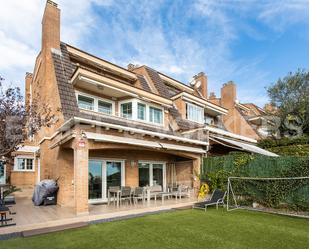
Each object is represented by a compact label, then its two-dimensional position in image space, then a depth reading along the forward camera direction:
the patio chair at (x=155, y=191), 18.97
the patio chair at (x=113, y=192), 17.16
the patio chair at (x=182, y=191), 20.39
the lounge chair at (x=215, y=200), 16.42
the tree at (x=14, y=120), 9.77
